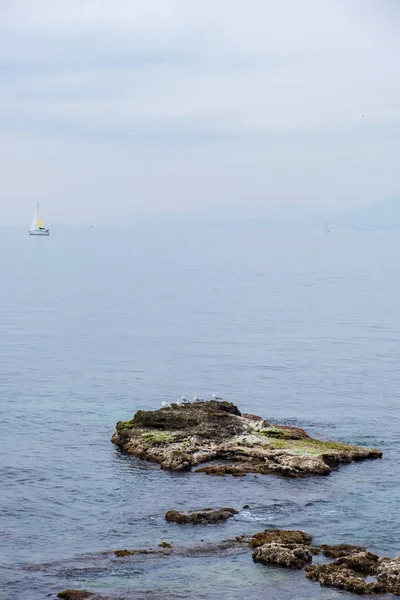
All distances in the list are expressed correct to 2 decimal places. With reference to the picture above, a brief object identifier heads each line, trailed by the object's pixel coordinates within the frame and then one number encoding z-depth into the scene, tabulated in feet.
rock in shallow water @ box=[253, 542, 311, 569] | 146.51
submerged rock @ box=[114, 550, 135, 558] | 150.70
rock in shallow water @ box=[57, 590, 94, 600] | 131.67
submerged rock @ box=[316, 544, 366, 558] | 149.69
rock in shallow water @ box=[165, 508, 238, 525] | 166.30
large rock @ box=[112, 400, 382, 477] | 198.90
